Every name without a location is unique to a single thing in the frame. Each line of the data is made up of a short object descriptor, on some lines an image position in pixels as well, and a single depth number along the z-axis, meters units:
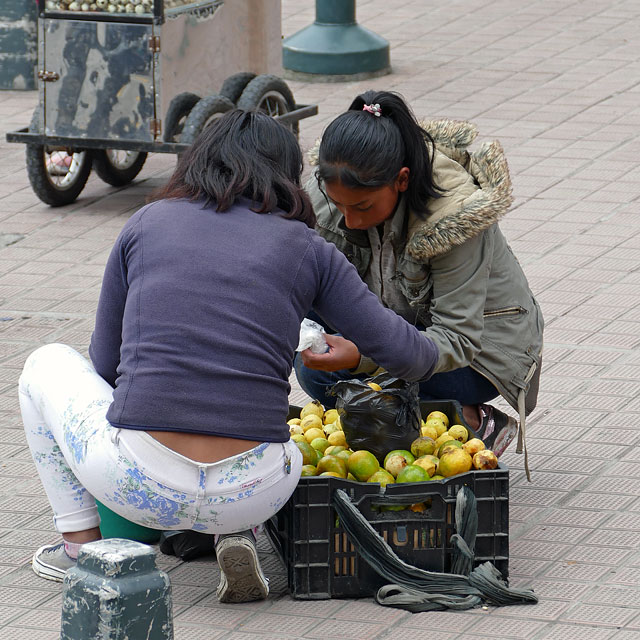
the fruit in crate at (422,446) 7.11
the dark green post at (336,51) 19.56
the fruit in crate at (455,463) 6.80
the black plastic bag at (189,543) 7.20
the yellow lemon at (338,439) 7.39
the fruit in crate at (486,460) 6.82
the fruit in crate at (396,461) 6.93
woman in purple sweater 6.14
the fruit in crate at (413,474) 6.71
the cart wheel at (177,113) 13.54
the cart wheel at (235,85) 14.42
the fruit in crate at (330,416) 7.71
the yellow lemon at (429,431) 7.33
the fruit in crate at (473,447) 6.98
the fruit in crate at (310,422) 7.60
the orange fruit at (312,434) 7.42
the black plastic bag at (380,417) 7.07
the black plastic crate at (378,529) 6.56
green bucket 6.93
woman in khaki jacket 7.04
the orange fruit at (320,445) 7.32
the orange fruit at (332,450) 7.17
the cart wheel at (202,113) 13.29
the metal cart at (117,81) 13.23
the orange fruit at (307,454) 7.06
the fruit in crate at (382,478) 6.81
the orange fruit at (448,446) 6.95
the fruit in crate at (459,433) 7.32
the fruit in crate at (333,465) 6.95
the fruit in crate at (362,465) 6.92
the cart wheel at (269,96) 14.05
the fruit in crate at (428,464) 6.88
